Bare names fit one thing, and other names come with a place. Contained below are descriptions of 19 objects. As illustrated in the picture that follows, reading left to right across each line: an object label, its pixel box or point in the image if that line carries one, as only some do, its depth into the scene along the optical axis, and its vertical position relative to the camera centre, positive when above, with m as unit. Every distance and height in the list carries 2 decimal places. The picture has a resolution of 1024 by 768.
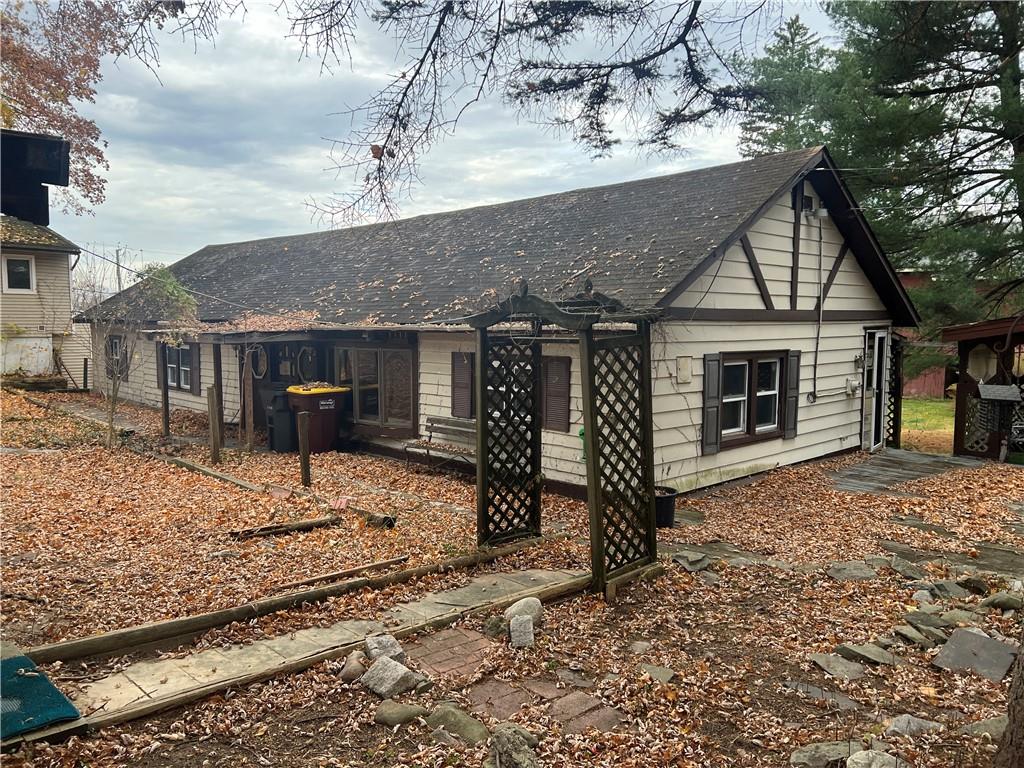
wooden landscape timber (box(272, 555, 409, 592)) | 5.85 -2.18
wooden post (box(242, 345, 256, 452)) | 13.09 -1.50
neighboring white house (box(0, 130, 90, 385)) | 23.53 +1.03
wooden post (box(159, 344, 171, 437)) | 14.67 -1.86
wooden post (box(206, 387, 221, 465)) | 11.91 -1.74
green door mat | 3.55 -2.04
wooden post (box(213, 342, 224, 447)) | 13.41 -0.85
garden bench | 11.51 -1.96
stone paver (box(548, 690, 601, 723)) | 4.11 -2.32
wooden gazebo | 13.11 -1.19
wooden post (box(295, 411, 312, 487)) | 9.72 -1.69
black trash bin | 13.55 -1.94
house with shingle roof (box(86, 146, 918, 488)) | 10.34 +0.26
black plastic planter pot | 8.55 -2.25
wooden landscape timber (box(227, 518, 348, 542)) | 7.38 -2.22
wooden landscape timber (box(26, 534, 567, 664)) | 4.41 -2.11
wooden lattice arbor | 6.23 -0.99
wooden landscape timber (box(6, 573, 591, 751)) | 3.58 -2.17
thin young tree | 15.39 +0.55
